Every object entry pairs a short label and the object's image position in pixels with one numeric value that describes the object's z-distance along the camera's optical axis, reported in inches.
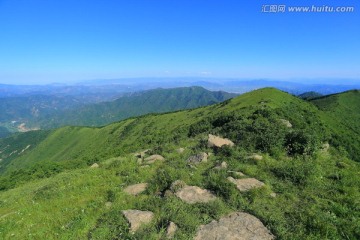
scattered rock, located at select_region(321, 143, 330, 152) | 801.9
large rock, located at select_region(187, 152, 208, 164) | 717.9
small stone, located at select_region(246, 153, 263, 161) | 684.5
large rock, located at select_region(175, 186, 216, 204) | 496.4
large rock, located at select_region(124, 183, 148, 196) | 562.9
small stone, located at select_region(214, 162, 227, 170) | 649.6
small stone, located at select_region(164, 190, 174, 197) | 519.0
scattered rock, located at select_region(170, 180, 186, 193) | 534.7
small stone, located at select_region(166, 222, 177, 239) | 391.2
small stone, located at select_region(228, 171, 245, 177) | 584.4
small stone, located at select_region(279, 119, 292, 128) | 1103.7
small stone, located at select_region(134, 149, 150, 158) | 885.6
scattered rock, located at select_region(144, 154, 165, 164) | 769.5
